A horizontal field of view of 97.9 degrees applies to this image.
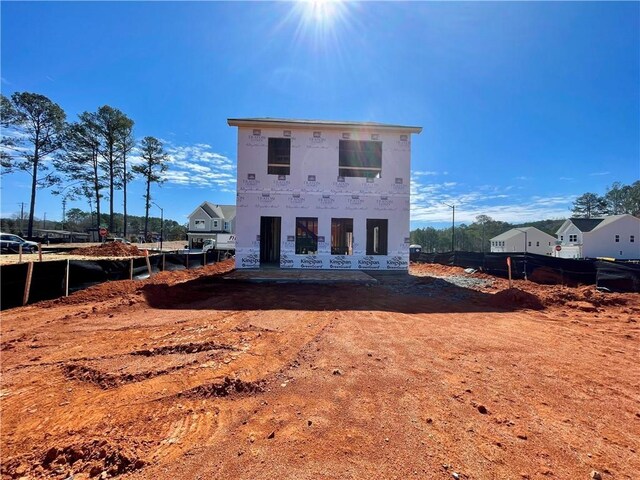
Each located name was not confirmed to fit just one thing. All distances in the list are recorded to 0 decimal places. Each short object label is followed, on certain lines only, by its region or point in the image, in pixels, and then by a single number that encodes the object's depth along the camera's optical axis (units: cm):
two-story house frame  1443
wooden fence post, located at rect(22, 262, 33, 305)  713
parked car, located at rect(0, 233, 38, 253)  1952
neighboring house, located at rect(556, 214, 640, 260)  3500
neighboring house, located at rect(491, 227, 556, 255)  4850
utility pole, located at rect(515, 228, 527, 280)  4572
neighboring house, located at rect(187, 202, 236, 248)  5006
